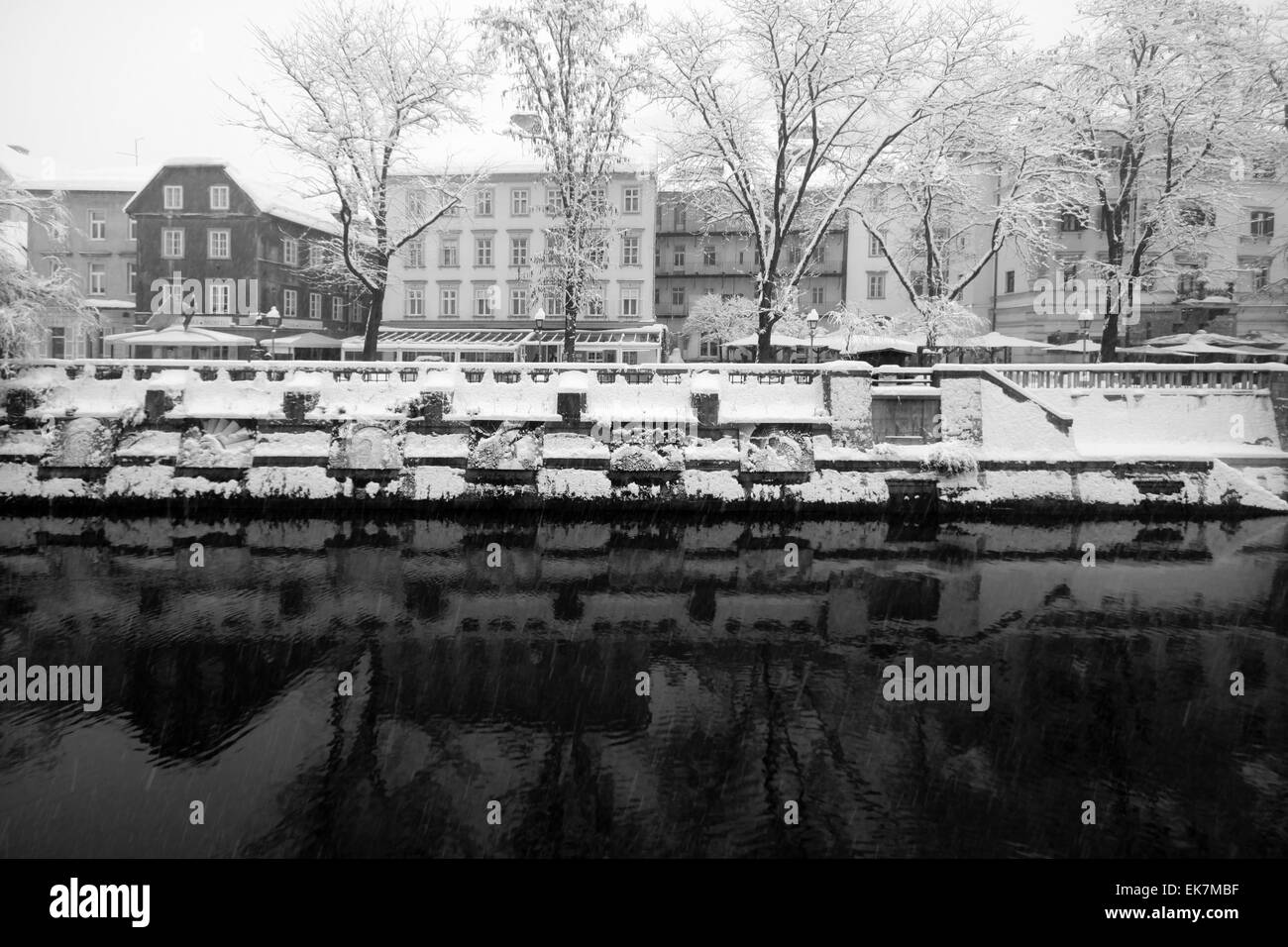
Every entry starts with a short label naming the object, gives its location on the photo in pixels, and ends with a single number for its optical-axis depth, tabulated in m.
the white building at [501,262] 47.16
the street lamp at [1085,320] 27.54
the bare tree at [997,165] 27.84
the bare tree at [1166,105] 28.52
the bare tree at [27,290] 22.62
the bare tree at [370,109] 27.98
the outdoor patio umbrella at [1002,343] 32.28
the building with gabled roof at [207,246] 44.91
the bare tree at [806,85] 26.02
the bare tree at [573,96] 28.72
